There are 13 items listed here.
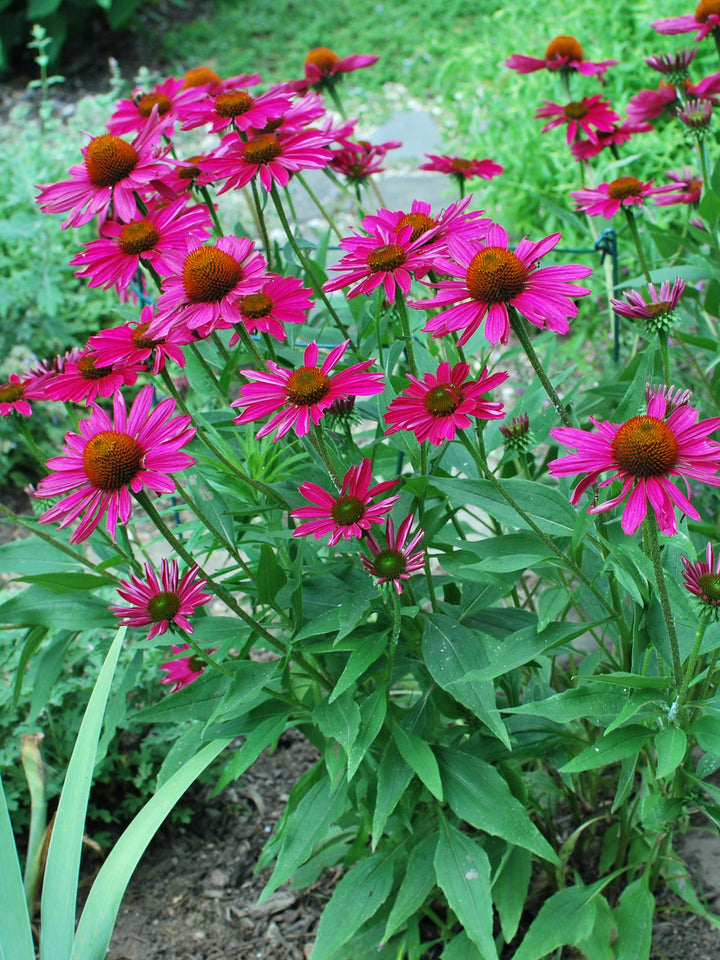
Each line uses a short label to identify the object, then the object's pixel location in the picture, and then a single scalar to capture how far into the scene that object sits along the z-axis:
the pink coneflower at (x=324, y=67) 1.71
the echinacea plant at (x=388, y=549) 1.04
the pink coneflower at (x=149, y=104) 1.46
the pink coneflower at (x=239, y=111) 1.30
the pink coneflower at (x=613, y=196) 1.42
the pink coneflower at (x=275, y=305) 1.12
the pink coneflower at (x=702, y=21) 1.54
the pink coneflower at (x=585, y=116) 1.66
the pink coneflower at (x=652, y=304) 1.20
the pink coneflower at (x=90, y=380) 1.19
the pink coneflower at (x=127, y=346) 1.15
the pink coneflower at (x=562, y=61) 1.77
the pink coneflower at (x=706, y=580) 0.98
